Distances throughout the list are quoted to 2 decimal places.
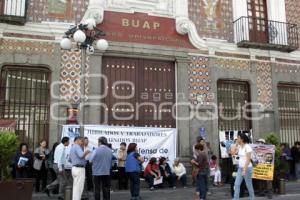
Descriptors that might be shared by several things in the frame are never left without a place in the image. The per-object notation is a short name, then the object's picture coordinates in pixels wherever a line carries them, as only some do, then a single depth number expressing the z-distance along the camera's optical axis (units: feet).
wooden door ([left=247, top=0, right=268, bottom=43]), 40.83
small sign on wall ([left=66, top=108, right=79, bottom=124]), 32.43
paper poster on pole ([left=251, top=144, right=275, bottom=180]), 27.68
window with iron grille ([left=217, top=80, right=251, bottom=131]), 38.60
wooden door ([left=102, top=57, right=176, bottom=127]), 34.85
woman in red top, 32.37
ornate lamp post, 25.63
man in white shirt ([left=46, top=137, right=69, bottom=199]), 25.80
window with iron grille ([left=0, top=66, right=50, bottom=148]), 32.26
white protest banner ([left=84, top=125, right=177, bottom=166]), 32.32
